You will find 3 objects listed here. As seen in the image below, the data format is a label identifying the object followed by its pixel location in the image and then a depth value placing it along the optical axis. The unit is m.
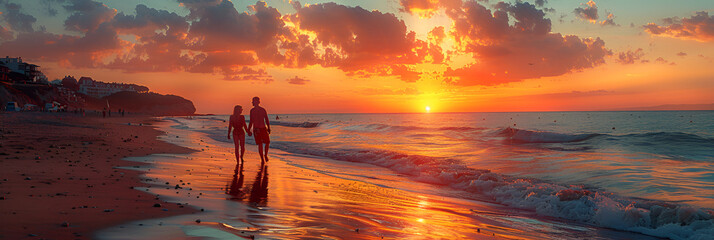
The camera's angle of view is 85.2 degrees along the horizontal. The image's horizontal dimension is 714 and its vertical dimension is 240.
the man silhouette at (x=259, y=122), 14.23
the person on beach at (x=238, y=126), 14.39
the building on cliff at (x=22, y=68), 123.25
